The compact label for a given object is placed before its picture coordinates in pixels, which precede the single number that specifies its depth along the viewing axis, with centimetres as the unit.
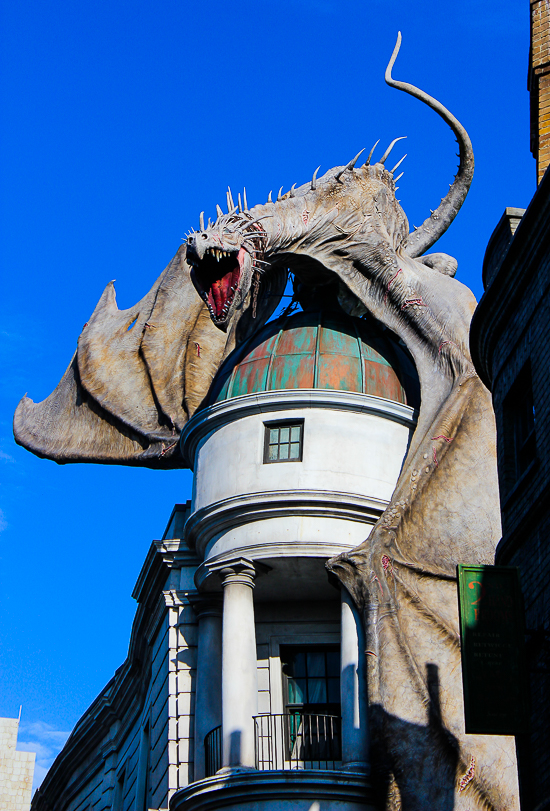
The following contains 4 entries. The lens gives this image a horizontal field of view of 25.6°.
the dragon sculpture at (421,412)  2134
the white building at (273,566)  2278
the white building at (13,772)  5206
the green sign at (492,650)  1394
